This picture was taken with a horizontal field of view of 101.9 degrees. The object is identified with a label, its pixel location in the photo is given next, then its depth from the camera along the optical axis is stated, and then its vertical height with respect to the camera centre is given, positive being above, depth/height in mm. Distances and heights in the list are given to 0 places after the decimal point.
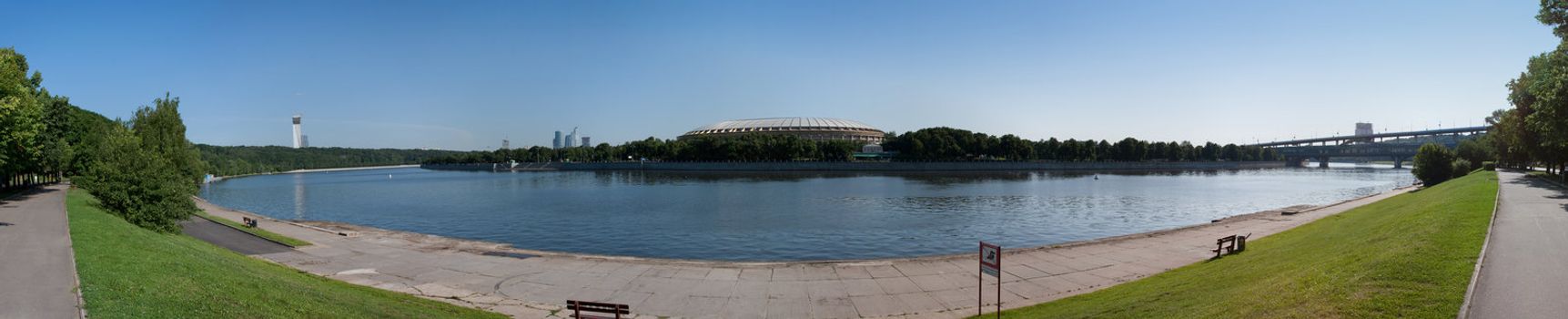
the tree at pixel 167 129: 41562 +2102
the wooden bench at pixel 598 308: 15180 -3625
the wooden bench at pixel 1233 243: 24766 -3479
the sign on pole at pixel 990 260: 14359 -2373
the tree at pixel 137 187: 28438 -1186
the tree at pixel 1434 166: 66500 -1173
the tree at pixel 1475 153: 78625 +178
